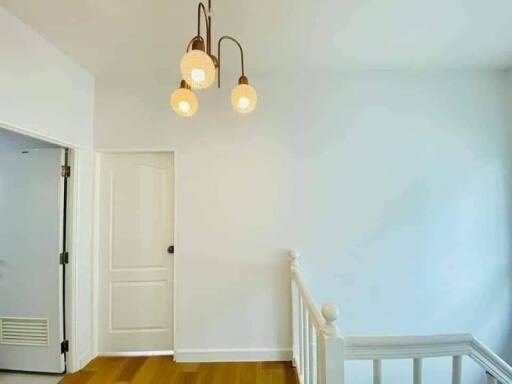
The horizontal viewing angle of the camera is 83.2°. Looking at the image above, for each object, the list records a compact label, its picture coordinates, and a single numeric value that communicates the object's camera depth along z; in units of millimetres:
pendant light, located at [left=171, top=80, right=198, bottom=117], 1399
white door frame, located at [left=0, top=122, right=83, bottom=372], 2619
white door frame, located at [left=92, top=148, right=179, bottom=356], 2836
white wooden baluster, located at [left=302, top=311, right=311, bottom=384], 1873
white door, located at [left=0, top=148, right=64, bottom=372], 2617
